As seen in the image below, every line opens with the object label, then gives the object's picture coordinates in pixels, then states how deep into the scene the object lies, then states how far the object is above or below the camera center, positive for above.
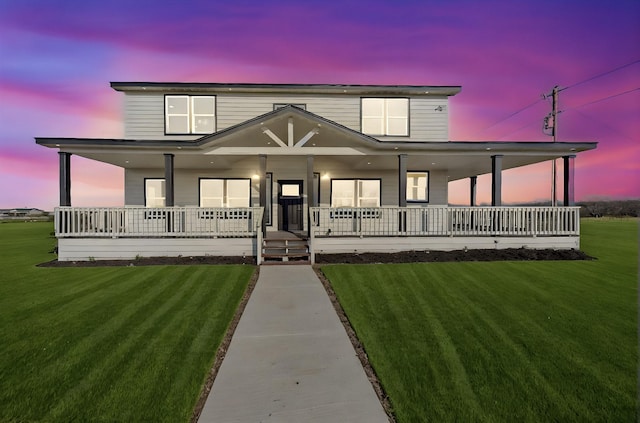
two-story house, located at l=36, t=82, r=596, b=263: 10.05 +1.86
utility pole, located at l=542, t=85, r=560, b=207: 19.08 +6.05
